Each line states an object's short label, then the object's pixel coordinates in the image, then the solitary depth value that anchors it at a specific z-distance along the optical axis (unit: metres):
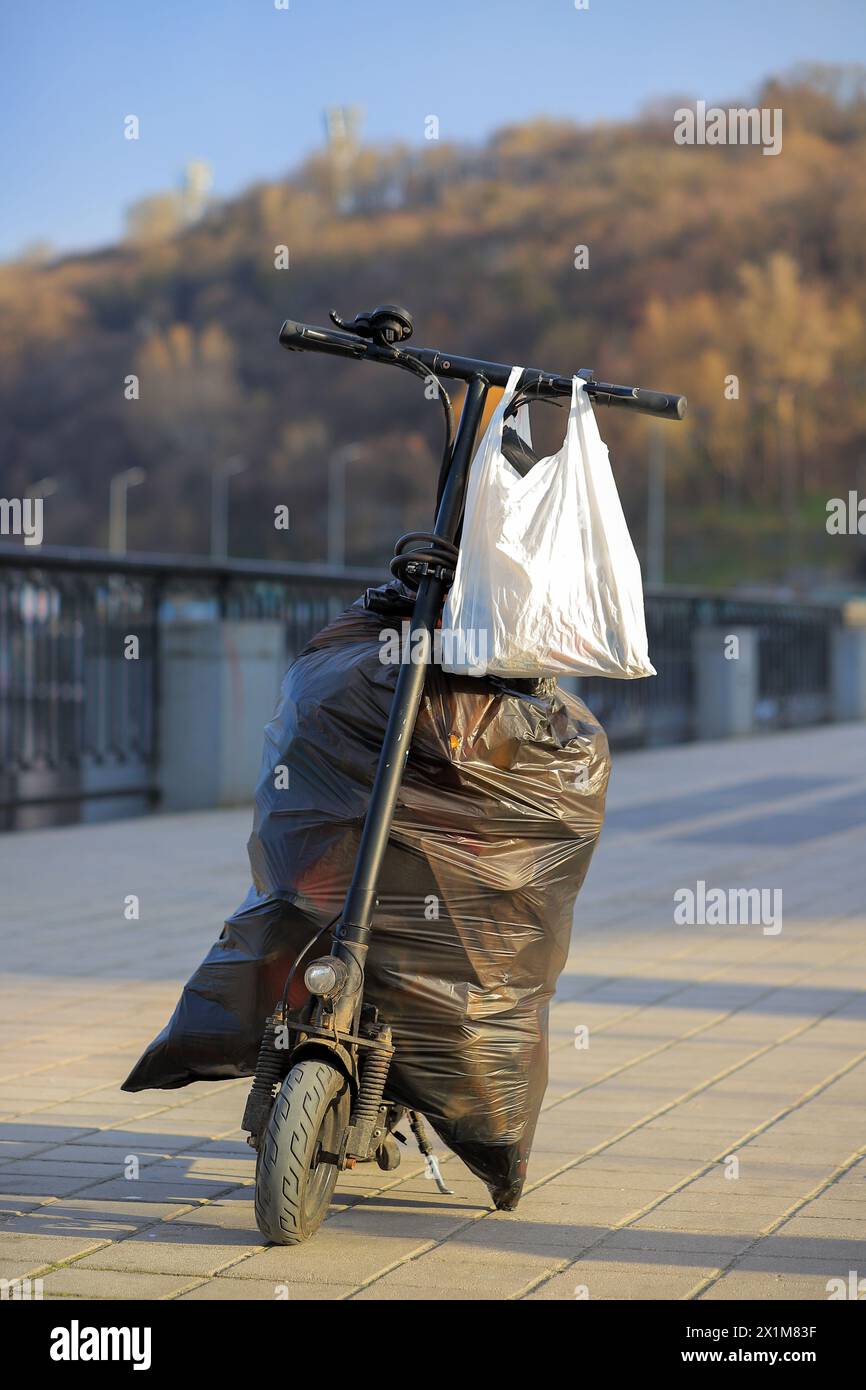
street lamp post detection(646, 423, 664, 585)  70.10
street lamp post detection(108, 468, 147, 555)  85.38
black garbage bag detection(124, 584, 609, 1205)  3.80
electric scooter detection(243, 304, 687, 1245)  3.56
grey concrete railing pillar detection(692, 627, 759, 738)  20.47
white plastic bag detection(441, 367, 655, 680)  3.71
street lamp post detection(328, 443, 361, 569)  80.88
